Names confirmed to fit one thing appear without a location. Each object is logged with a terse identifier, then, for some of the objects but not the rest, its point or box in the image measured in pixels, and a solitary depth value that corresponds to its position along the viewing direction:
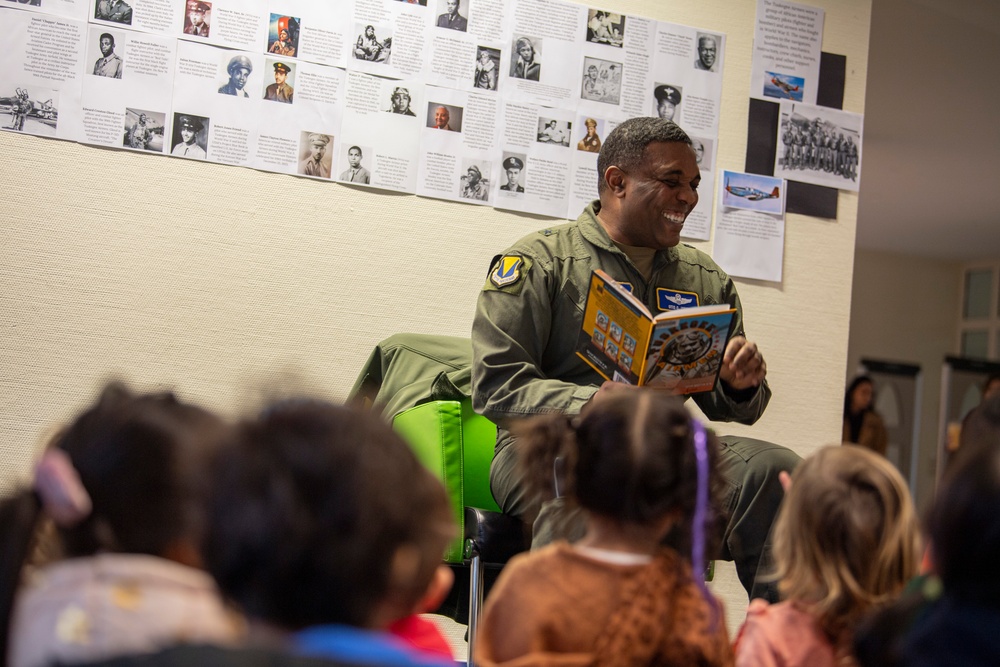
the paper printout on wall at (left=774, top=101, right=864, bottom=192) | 2.97
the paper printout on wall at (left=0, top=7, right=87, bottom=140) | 2.40
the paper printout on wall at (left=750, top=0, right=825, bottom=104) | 2.96
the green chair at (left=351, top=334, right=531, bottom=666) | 1.93
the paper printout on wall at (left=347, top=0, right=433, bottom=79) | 2.62
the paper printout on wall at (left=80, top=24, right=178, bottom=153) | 2.46
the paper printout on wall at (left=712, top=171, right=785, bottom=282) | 2.91
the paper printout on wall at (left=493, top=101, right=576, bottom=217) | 2.74
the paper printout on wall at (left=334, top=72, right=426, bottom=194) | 2.62
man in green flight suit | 1.99
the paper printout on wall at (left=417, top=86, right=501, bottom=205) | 2.68
